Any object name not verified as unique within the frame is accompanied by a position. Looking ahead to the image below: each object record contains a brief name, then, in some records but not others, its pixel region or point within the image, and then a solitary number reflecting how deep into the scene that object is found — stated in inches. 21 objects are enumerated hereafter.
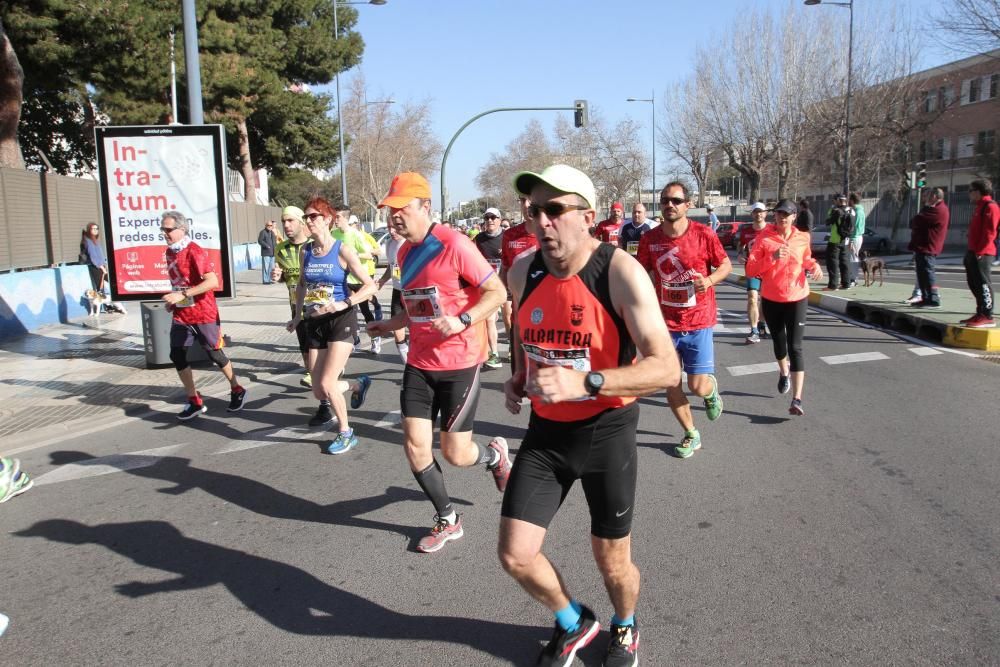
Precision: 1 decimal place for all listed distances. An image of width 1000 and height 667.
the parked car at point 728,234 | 1517.0
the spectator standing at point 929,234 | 463.5
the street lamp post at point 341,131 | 1101.3
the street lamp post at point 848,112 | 1086.4
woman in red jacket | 266.1
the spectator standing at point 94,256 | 573.6
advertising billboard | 388.5
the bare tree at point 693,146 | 1676.7
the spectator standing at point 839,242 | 622.5
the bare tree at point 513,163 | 2351.7
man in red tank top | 106.7
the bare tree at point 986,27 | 938.7
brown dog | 651.5
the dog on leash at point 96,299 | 551.5
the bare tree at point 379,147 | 1889.8
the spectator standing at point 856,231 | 631.2
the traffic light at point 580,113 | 1154.2
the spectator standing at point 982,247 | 402.3
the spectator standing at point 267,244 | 844.3
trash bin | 382.9
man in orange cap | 170.9
